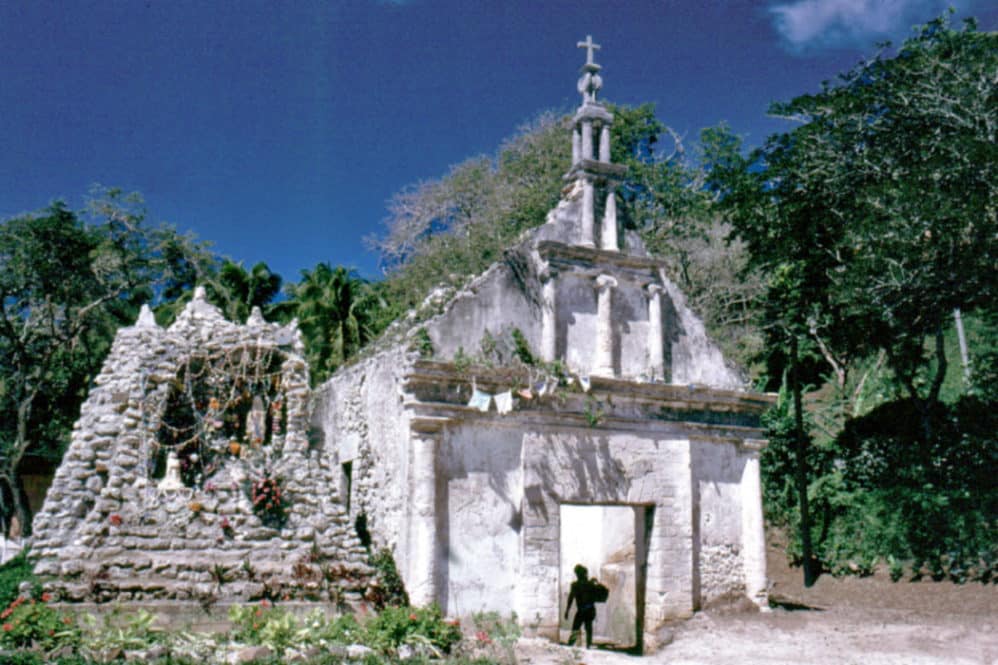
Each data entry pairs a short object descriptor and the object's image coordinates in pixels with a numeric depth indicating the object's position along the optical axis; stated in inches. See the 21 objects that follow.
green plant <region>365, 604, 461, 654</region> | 329.7
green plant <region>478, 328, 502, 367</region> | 457.1
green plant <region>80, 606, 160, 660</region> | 293.0
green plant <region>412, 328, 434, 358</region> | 435.5
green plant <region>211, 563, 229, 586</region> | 371.6
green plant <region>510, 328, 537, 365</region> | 464.8
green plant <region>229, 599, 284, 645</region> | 319.3
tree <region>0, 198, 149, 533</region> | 948.0
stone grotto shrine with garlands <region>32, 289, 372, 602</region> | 368.5
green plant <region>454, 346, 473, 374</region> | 427.8
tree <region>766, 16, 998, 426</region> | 529.0
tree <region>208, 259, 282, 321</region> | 1036.5
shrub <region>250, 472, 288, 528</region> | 415.5
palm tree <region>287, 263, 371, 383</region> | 1002.1
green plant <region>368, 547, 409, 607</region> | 401.1
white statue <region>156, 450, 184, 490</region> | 410.9
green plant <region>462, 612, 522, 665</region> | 349.1
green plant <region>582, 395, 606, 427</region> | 460.4
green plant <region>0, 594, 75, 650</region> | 295.0
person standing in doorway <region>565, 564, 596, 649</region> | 495.8
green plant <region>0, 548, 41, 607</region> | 358.3
